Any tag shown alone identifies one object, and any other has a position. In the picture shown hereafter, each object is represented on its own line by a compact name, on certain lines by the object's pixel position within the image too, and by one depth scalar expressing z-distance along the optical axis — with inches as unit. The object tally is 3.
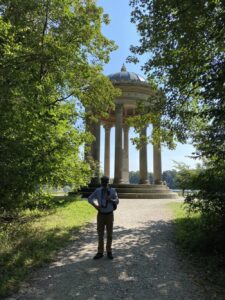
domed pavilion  973.0
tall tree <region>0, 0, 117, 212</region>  249.5
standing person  248.7
